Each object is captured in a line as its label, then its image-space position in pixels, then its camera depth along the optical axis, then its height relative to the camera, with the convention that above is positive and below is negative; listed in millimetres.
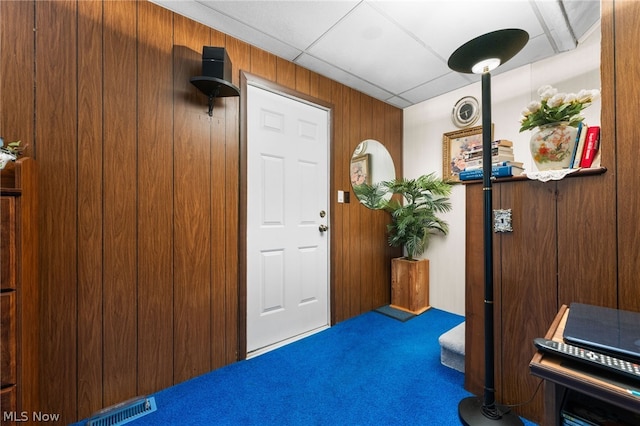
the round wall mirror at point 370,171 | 2830 +458
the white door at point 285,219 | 2115 -47
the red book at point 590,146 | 1241 +303
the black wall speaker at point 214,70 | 1678 +904
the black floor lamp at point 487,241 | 1297 -146
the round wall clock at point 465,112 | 2689 +1024
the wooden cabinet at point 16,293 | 1065 -317
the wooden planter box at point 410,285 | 2869 -786
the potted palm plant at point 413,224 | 2832 -119
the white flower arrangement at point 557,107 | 1253 +505
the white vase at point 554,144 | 1288 +329
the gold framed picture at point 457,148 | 2680 +665
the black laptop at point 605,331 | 659 -337
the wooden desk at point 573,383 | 567 -381
